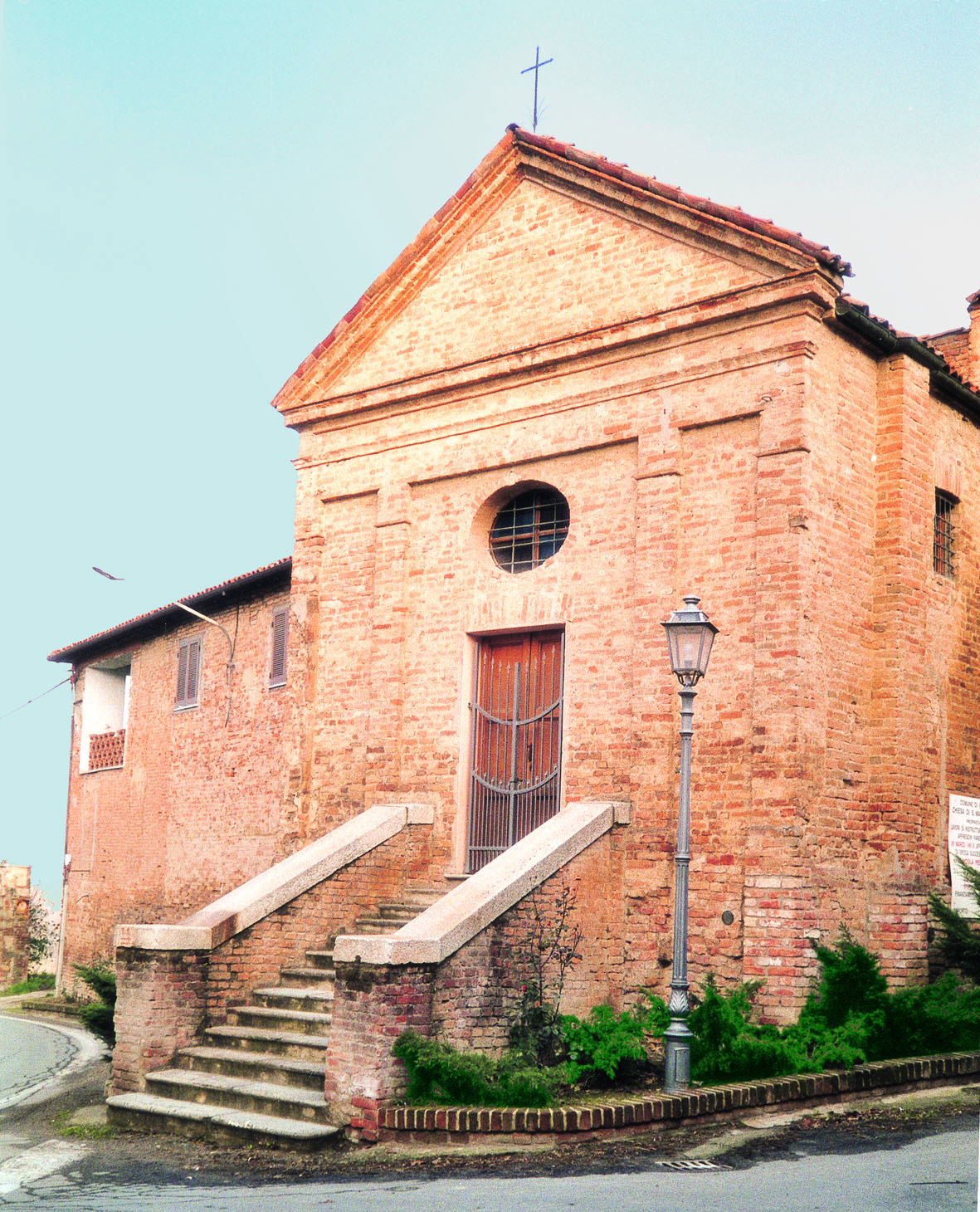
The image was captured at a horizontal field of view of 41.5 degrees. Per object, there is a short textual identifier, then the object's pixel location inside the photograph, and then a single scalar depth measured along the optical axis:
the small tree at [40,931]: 28.66
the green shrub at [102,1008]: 11.77
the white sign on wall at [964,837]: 11.62
